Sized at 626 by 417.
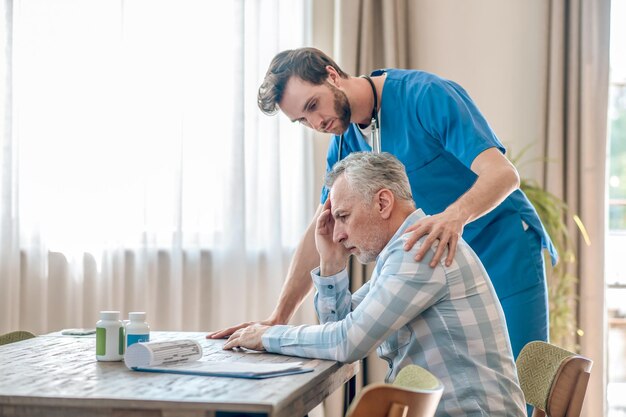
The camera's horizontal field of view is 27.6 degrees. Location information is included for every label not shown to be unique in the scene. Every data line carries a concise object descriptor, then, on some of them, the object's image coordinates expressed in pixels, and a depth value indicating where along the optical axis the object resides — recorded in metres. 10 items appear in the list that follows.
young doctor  3.05
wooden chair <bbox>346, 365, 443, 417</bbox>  2.04
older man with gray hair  2.58
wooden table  2.15
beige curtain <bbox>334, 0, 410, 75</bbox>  5.14
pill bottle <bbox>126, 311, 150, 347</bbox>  2.70
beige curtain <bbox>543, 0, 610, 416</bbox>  5.17
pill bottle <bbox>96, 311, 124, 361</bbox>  2.67
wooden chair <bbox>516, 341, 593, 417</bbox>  2.57
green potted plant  4.87
